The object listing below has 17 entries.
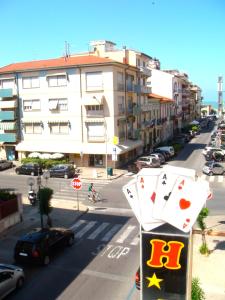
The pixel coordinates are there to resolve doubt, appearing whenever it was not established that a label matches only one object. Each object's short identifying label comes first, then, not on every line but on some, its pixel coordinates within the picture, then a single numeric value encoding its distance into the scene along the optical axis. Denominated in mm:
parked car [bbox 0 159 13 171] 35173
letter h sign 5493
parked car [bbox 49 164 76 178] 31138
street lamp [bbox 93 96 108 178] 32913
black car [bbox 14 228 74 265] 13615
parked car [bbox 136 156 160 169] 33462
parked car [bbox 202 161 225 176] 31108
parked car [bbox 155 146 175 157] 40444
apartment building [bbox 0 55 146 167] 33873
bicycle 23529
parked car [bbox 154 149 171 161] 39334
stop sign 20624
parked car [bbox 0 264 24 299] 11287
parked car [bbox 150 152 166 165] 35958
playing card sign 5310
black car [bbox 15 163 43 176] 32455
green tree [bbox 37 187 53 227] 17799
